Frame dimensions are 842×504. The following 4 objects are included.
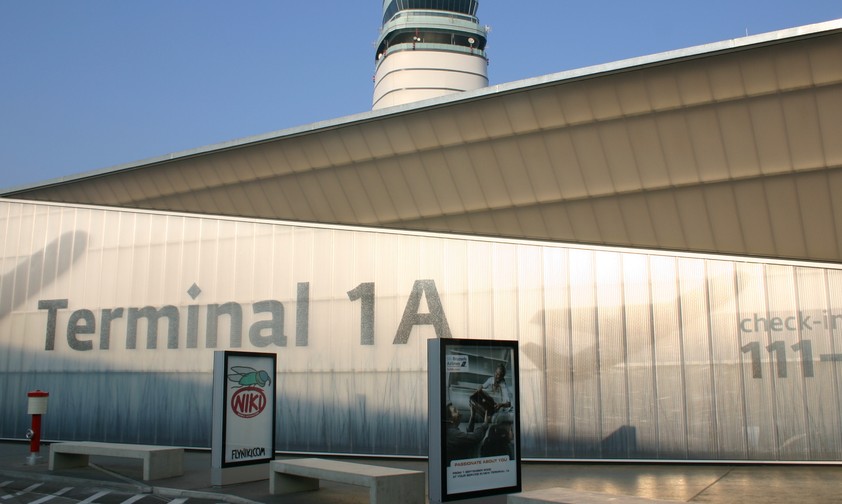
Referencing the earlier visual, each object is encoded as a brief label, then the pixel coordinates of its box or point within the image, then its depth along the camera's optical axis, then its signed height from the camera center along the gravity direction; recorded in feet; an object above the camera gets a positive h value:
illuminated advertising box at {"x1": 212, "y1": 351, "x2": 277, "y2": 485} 46.01 -2.26
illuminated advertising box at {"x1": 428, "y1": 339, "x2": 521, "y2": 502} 35.19 -2.00
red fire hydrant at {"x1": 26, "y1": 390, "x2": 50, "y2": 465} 55.98 -2.54
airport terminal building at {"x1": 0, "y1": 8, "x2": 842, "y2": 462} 53.16 +8.33
